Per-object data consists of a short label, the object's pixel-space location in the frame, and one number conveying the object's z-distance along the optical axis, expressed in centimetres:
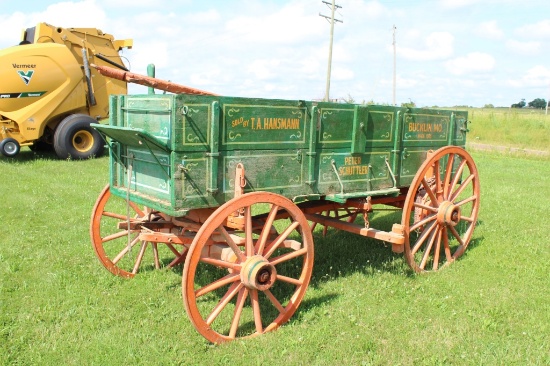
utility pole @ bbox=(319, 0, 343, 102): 2236
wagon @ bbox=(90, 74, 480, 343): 381
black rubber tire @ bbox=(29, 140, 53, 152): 1390
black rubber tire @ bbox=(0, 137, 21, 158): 1157
